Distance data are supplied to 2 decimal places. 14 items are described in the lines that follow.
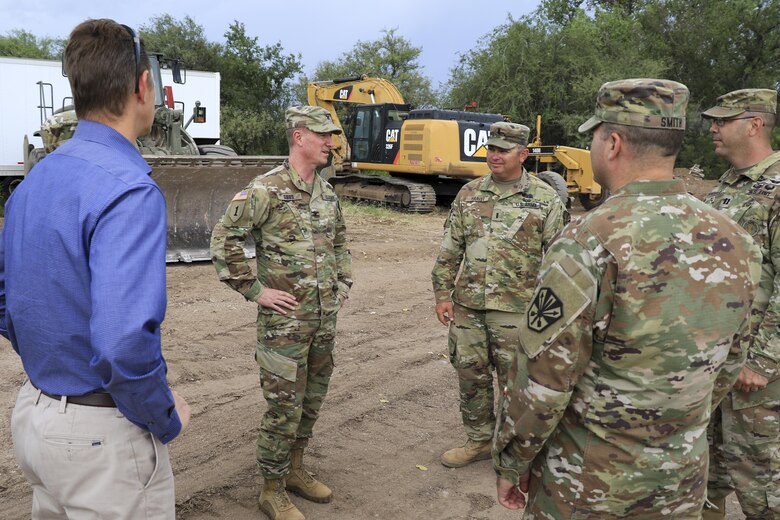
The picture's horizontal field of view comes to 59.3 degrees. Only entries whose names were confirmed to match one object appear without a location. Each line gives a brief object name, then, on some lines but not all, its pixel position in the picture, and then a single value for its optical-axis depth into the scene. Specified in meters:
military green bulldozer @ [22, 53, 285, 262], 8.52
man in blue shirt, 1.63
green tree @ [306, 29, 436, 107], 38.19
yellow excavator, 15.15
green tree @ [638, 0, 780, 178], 25.77
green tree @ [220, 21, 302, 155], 30.55
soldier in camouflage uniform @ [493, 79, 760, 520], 1.87
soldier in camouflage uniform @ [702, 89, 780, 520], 2.94
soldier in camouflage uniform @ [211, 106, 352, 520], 3.39
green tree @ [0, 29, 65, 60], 34.50
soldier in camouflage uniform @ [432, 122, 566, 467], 3.94
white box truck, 13.85
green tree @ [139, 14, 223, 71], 32.88
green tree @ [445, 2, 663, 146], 25.02
